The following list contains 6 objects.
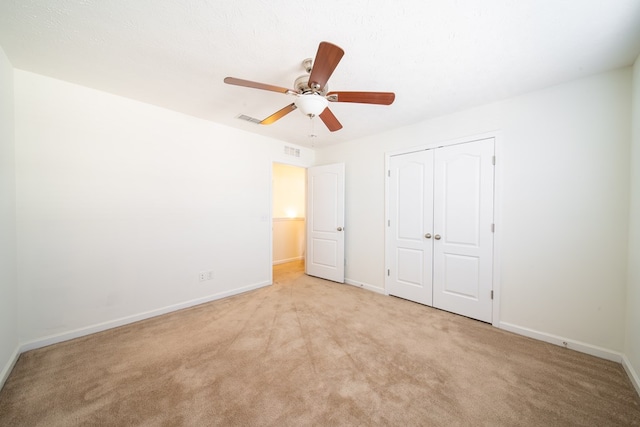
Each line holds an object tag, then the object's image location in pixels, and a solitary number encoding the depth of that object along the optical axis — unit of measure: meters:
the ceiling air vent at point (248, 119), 2.93
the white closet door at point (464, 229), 2.52
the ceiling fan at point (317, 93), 1.46
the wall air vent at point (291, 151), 3.97
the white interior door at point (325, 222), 3.89
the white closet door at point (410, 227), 2.97
